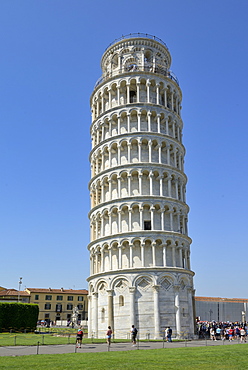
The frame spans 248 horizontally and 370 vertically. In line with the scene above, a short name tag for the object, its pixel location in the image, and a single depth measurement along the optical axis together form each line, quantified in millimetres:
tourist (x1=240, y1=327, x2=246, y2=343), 34844
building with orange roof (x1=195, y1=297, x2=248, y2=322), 75750
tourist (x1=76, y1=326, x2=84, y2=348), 26641
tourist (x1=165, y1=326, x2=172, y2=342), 34469
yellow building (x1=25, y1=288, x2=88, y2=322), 99125
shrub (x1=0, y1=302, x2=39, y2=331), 46375
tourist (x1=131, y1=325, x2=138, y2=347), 29494
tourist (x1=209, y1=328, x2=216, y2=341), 37962
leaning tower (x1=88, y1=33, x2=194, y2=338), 39281
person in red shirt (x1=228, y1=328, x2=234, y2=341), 36881
